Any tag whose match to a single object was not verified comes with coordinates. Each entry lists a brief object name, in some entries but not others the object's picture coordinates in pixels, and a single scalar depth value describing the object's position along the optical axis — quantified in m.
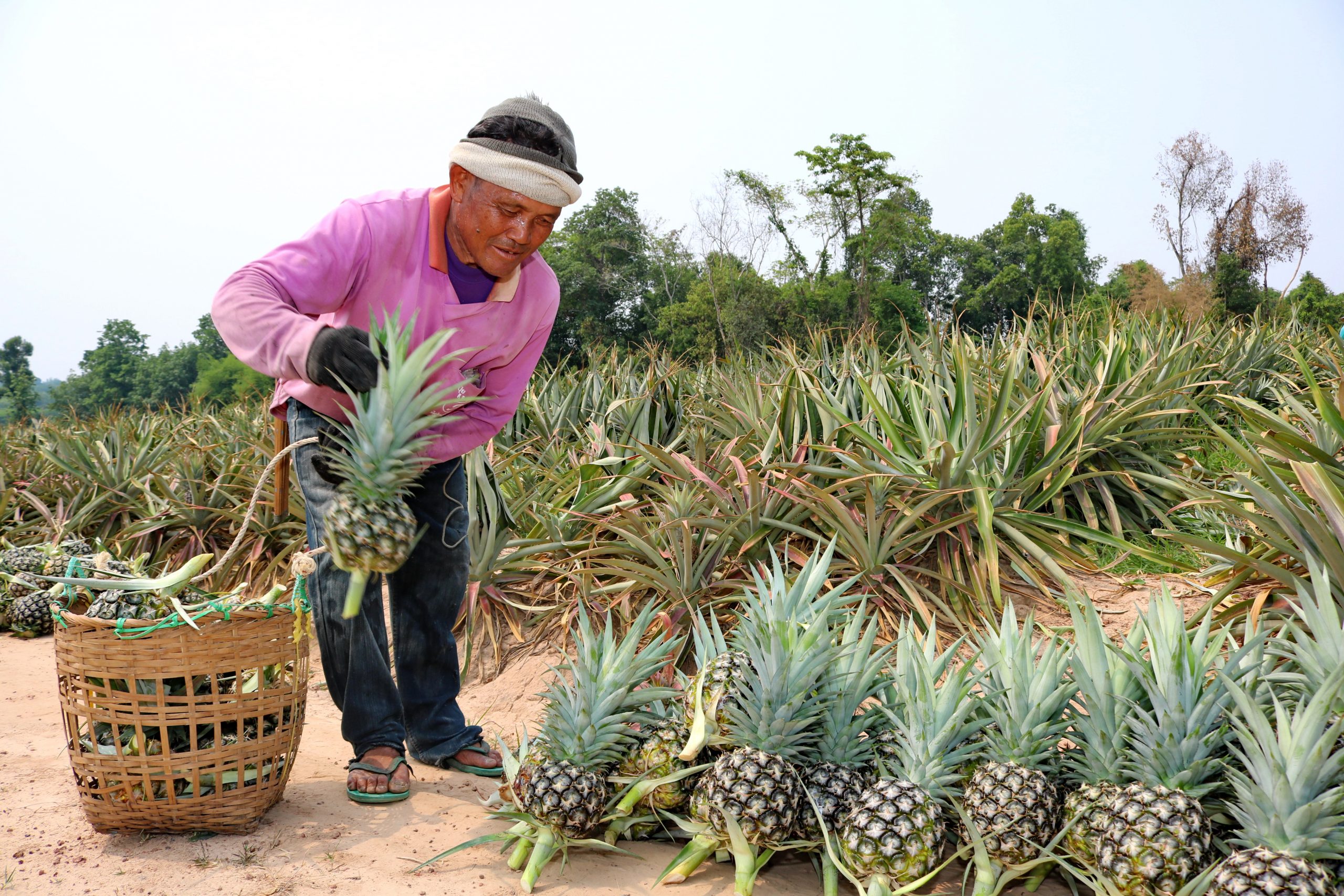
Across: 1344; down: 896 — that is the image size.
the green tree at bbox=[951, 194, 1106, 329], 53.34
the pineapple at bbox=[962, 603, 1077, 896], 1.87
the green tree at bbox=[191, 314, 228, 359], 62.72
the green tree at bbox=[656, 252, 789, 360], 43.41
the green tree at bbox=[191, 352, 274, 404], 51.19
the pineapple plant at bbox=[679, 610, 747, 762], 2.10
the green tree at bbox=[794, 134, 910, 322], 46.34
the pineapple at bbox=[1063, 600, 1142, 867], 1.85
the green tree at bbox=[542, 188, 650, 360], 48.84
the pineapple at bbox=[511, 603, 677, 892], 2.11
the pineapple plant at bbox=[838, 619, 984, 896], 1.84
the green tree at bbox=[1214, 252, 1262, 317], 37.78
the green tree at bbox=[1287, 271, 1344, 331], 33.13
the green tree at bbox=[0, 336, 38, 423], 56.66
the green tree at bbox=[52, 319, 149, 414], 63.50
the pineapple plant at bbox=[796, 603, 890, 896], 2.05
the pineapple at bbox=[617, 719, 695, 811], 2.18
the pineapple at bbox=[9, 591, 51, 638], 5.04
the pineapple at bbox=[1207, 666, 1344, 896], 1.55
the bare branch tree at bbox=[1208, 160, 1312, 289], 41.19
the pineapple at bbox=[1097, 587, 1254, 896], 1.70
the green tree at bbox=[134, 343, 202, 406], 60.59
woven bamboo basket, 2.13
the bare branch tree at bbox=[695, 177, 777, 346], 47.22
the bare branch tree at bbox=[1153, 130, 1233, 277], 43.66
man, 2.33
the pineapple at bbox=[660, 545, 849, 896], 1.96
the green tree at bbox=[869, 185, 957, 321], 47.09
